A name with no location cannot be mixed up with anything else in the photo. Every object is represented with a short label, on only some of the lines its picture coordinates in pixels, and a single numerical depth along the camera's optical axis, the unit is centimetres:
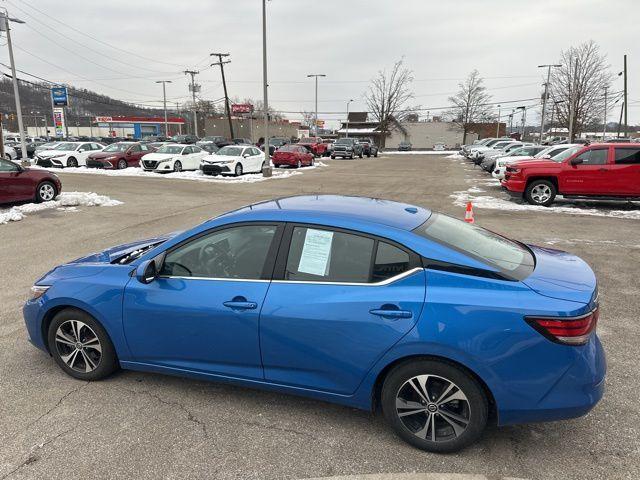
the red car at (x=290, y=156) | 2961
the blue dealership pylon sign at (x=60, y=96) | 4359
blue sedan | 256
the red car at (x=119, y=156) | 2562
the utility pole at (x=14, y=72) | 2411
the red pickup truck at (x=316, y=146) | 4185
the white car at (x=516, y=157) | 1708
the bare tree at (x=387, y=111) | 8194
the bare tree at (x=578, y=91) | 3759
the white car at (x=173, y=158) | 2403
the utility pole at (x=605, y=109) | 4211
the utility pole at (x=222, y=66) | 5041
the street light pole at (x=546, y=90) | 3875
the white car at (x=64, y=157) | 2697
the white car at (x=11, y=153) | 2936
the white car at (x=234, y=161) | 2269
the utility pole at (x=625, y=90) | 4171
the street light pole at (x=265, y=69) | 2223
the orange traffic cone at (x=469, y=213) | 878
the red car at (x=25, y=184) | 1156
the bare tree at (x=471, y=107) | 7994
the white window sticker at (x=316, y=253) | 295
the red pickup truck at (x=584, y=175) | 1228
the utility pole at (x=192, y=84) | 6077
